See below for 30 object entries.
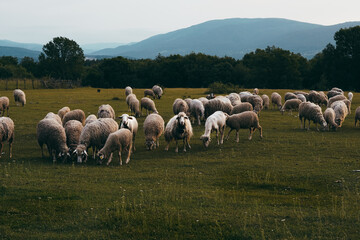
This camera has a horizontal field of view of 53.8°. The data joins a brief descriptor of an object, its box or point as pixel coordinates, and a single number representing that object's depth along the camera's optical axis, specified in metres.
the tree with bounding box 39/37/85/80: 93.19
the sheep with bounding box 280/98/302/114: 29.84
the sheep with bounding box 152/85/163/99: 46.38
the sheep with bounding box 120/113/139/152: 15.27
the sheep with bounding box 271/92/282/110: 33.78
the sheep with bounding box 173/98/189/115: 24.08
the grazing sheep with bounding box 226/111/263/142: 17.86
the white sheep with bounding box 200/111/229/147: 16.38
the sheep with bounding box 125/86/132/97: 45.50
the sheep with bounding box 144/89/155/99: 45.61
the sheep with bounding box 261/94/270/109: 34.06
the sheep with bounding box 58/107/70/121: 21.27
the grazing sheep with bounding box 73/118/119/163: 13.55
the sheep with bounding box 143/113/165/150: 16.11
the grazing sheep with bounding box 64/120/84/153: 14.50
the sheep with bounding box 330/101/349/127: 21.77
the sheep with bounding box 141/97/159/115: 27.42
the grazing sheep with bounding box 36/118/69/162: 13.84
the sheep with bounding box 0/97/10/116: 27.70
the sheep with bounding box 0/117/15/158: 14.52
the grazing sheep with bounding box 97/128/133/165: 13.30
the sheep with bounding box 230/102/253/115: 22.81
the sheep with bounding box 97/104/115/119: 19.50
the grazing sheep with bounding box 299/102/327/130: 20.86
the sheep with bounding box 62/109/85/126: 18.72
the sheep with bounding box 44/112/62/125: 17.20
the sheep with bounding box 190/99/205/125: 23.64
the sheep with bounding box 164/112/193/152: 15.57
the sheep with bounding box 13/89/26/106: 35.06
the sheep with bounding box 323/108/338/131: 20.84
